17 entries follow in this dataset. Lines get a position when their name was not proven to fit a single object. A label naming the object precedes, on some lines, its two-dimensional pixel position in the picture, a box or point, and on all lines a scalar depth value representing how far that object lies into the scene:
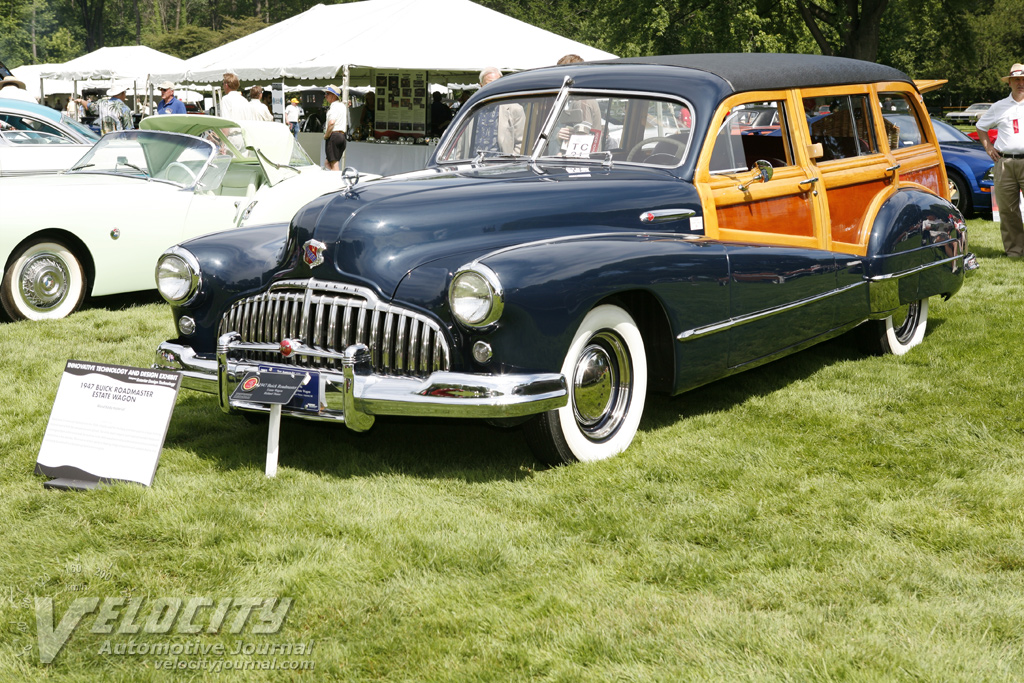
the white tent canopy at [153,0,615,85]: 16.39
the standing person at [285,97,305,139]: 18.86
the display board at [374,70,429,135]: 18.28
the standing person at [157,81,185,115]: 17.28
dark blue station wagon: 3.86
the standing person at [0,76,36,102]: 14.38
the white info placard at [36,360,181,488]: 3.98
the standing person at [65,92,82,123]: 26.25
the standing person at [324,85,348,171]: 14.88
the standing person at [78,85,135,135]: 19.53
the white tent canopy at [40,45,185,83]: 25.94
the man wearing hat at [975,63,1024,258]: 9.52
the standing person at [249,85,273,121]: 13.67
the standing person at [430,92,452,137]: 18.08
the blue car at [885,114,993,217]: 12.49
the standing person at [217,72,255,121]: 13.24
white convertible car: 7.45
